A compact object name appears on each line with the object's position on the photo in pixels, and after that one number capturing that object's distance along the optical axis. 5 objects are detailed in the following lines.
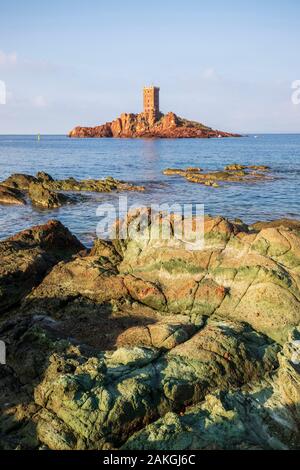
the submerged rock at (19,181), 39.06
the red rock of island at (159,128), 181.51
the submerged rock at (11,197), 33.69
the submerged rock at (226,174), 46.27
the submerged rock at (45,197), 32.94
